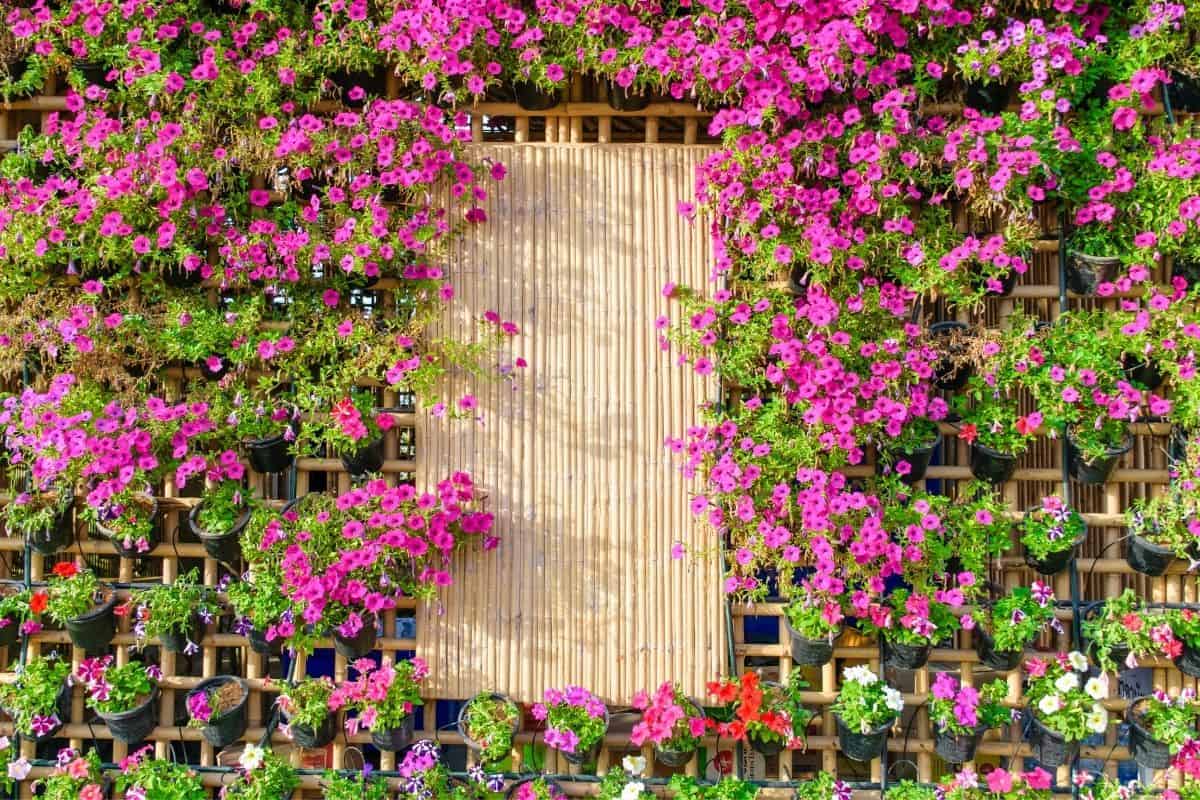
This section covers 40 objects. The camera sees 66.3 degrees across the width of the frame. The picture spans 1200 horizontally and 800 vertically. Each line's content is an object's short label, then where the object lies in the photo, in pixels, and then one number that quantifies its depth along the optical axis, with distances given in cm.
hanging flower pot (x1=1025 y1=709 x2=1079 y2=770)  304
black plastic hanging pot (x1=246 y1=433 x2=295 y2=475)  320
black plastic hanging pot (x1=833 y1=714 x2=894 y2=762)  301
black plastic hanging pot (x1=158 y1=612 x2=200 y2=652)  318
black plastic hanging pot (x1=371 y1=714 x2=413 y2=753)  309
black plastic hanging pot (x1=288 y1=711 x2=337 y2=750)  309
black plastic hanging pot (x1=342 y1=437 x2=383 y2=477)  319
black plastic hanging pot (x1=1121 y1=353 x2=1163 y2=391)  314
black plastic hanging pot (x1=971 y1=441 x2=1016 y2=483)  312
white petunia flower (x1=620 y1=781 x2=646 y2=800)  300
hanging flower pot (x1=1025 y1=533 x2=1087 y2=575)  307
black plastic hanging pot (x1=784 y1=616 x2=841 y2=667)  304
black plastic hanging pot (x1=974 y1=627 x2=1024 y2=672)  308
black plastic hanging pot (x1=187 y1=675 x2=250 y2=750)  310
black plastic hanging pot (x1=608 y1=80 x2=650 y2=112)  328
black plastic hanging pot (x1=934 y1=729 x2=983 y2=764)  304
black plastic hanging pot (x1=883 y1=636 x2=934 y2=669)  308
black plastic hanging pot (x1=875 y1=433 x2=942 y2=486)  315
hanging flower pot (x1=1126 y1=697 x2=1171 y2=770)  301
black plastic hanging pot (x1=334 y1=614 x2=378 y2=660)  310
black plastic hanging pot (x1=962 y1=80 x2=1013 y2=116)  325
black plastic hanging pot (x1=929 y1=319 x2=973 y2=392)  319
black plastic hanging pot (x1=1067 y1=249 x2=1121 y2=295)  316
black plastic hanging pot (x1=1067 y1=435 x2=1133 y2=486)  307
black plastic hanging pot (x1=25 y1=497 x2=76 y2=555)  318
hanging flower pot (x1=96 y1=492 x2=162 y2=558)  314
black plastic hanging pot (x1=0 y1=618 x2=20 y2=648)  321
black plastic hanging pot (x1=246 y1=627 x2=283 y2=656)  312
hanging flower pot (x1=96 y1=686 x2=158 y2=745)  311
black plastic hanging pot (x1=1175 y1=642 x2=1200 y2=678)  305
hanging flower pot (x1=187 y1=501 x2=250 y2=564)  316
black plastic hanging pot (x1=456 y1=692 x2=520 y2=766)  306
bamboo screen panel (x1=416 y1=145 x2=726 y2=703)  320
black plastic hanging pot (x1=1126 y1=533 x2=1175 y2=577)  305
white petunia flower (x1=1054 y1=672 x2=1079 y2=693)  300
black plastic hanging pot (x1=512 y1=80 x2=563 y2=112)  330
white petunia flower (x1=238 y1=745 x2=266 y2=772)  306
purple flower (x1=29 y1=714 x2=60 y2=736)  310
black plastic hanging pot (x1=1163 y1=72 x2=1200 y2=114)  324
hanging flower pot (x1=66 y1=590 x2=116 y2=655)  314
